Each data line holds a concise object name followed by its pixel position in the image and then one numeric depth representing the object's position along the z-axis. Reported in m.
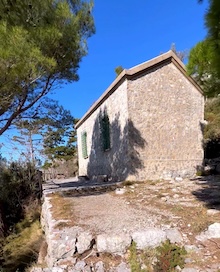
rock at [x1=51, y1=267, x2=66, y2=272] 2.75
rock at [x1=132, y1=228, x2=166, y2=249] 3.11
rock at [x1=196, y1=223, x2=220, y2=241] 3.20
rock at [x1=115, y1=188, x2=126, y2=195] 6.50
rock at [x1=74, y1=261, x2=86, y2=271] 2.82
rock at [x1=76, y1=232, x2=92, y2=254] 3.14
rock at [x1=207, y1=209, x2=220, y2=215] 3.95
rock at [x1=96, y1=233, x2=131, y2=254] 3.11
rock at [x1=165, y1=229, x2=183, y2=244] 3.13
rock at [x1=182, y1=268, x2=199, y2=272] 2.57
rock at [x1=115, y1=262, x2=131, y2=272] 2.80
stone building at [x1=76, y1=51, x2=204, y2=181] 8.18
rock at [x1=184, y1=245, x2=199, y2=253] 2.94
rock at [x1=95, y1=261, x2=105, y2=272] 2.84
